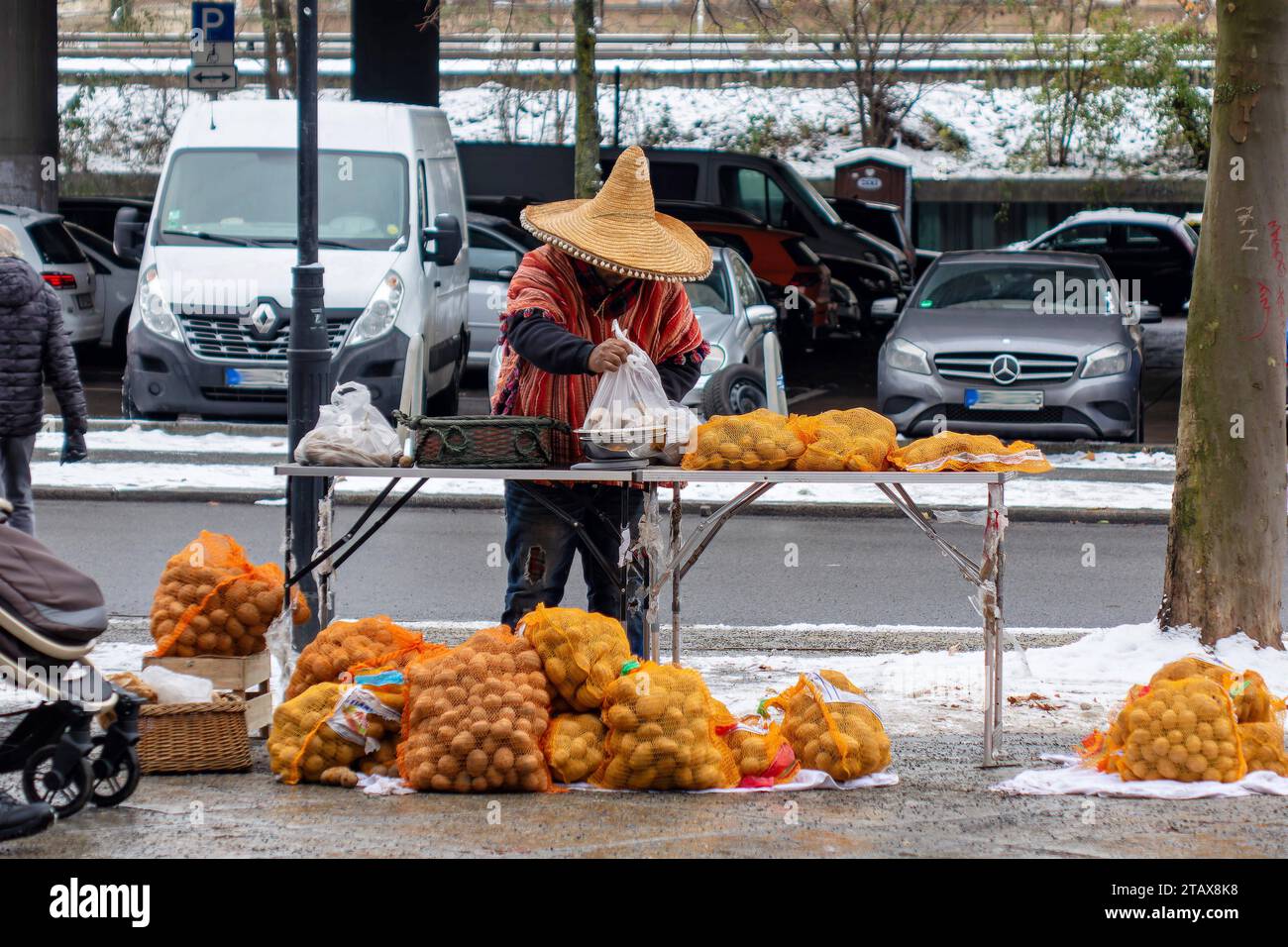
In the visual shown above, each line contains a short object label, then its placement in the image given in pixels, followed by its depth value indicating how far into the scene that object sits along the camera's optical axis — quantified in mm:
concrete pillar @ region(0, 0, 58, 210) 23453
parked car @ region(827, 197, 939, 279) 27953
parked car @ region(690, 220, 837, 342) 22297
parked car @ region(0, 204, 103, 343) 18922
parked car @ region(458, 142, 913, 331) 24453
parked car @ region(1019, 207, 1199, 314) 27000
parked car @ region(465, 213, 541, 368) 18953
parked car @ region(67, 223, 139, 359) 21219
